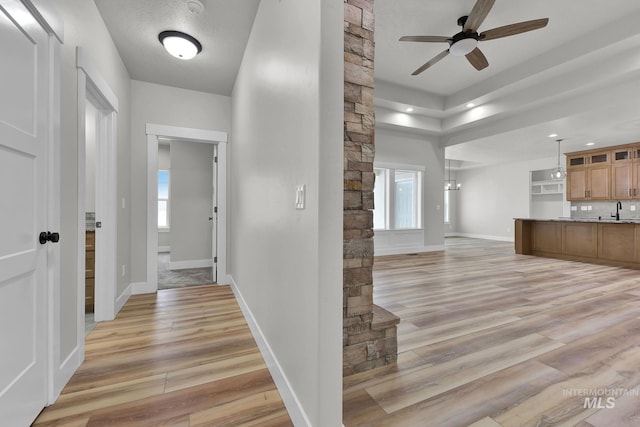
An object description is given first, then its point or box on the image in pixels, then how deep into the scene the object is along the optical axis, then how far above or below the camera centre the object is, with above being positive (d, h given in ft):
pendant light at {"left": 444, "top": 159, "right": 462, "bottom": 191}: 37.31 +4.17
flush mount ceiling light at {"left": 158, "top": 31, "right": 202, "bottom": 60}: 8.30 +5.18
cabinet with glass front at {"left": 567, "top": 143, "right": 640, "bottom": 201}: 20.95 +3.37
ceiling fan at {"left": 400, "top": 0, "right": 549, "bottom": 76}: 8.43 +6.21
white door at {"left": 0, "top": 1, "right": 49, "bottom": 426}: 3.84 -0.05
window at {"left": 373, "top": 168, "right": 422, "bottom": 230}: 21.25 +1.22
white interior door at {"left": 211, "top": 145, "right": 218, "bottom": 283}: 12.94 +0.04
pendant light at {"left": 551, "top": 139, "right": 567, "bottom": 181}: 21.30 +3.23
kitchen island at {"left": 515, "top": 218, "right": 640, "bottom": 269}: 16.84 -1.74
